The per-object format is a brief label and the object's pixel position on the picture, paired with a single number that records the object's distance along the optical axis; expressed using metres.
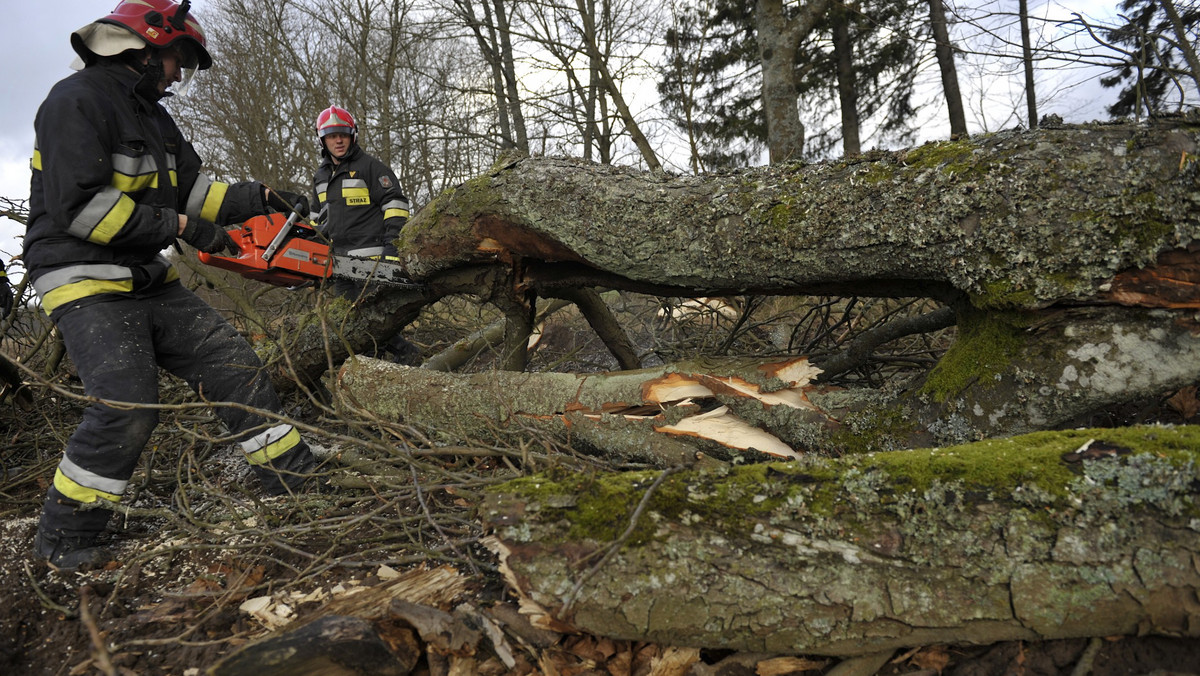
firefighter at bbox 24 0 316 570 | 2.36
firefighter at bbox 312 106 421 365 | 4.99
